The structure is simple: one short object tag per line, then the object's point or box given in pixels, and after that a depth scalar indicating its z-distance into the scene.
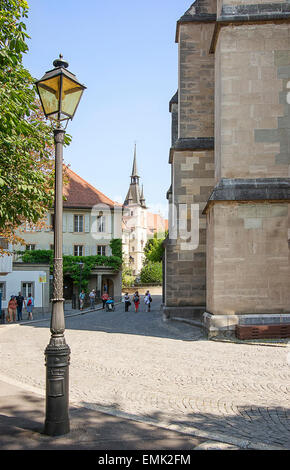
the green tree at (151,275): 61.28
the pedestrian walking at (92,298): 33.96
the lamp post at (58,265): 5.31
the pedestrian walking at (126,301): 30.33
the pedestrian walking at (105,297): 31.03
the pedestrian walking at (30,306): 23.66
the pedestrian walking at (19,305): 23.16
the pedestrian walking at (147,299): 29.77
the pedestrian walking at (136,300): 29.02
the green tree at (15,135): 10.03
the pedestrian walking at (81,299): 32.22
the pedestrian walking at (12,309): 22.03
